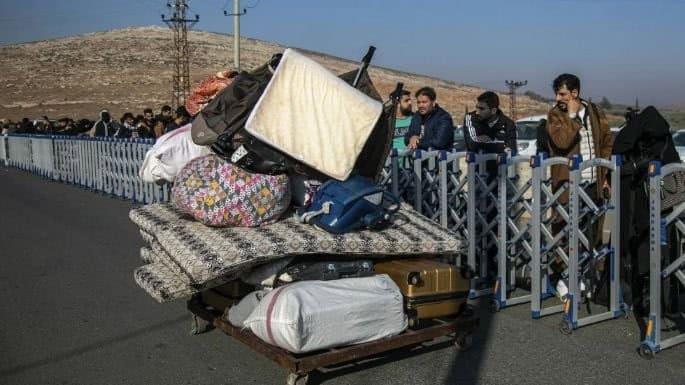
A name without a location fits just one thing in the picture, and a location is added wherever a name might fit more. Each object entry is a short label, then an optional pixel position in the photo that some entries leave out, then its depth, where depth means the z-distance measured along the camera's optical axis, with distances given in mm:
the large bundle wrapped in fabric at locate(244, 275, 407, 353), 4797
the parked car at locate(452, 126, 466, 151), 18891
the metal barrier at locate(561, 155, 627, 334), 6246
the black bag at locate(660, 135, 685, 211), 5777
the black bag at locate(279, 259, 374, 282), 5289
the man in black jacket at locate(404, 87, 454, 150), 9047
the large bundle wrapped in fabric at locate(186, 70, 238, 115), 6488
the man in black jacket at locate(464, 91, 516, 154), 8656
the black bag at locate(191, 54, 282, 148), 5562
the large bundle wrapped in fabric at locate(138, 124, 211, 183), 6121
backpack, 5352
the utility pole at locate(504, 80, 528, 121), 44884
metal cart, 4859
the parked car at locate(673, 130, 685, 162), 20302
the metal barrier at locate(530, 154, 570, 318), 6434
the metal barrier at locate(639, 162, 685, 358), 5539
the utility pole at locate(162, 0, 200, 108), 56750
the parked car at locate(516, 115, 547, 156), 19031
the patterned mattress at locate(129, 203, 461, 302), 4992
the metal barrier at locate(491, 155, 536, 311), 6883
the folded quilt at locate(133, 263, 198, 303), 5430
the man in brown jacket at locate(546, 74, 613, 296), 7258
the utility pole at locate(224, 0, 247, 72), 25995
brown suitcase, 5387
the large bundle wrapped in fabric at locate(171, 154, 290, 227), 5391
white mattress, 5430
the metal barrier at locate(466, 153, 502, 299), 7098
